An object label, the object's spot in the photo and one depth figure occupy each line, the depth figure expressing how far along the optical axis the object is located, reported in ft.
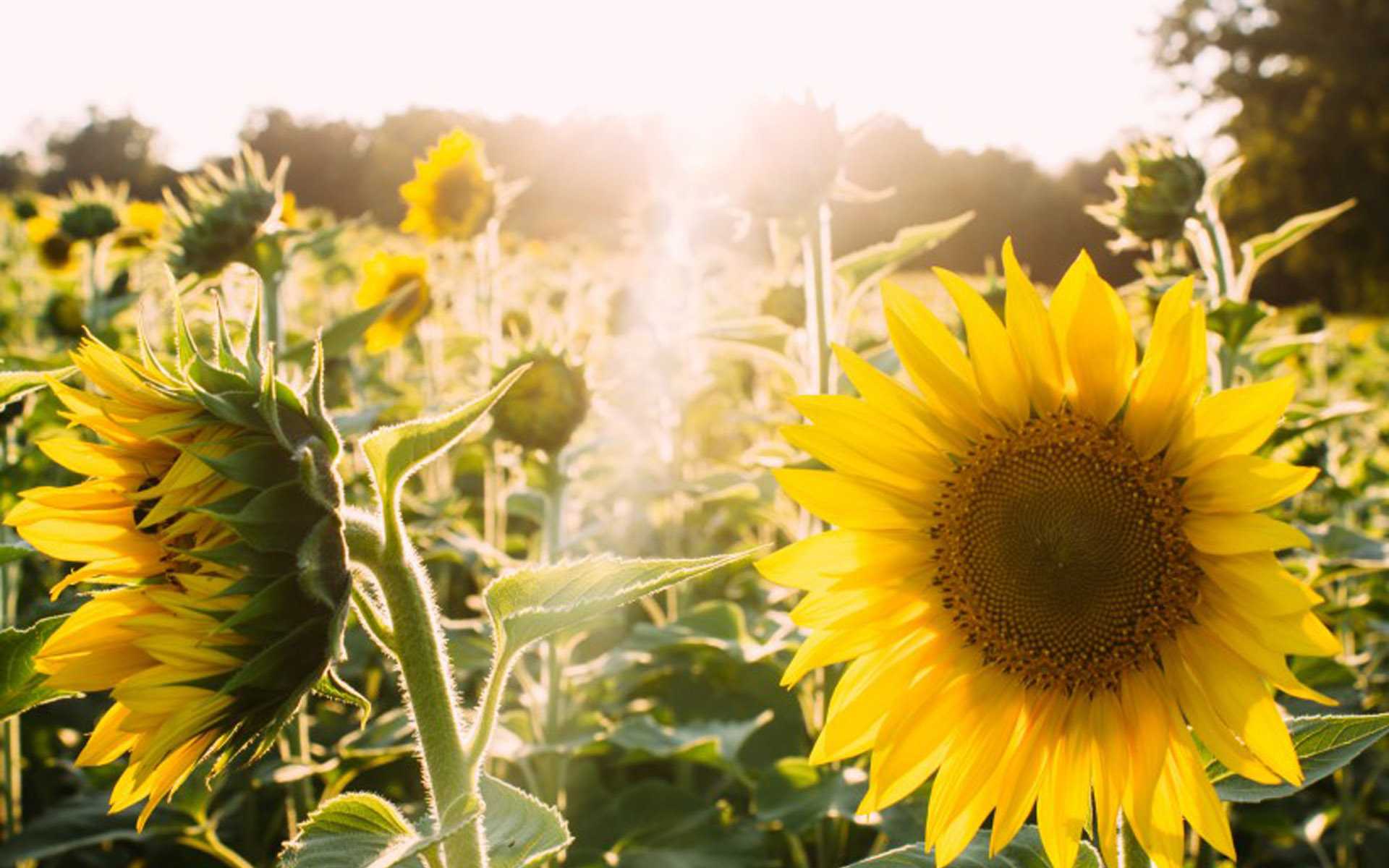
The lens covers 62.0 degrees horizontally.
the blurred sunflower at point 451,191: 12.36
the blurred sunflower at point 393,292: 11.89
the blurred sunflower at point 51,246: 19.06
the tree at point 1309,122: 71.41
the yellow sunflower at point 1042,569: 3.41
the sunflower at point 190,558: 2.95
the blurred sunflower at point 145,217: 14.84
